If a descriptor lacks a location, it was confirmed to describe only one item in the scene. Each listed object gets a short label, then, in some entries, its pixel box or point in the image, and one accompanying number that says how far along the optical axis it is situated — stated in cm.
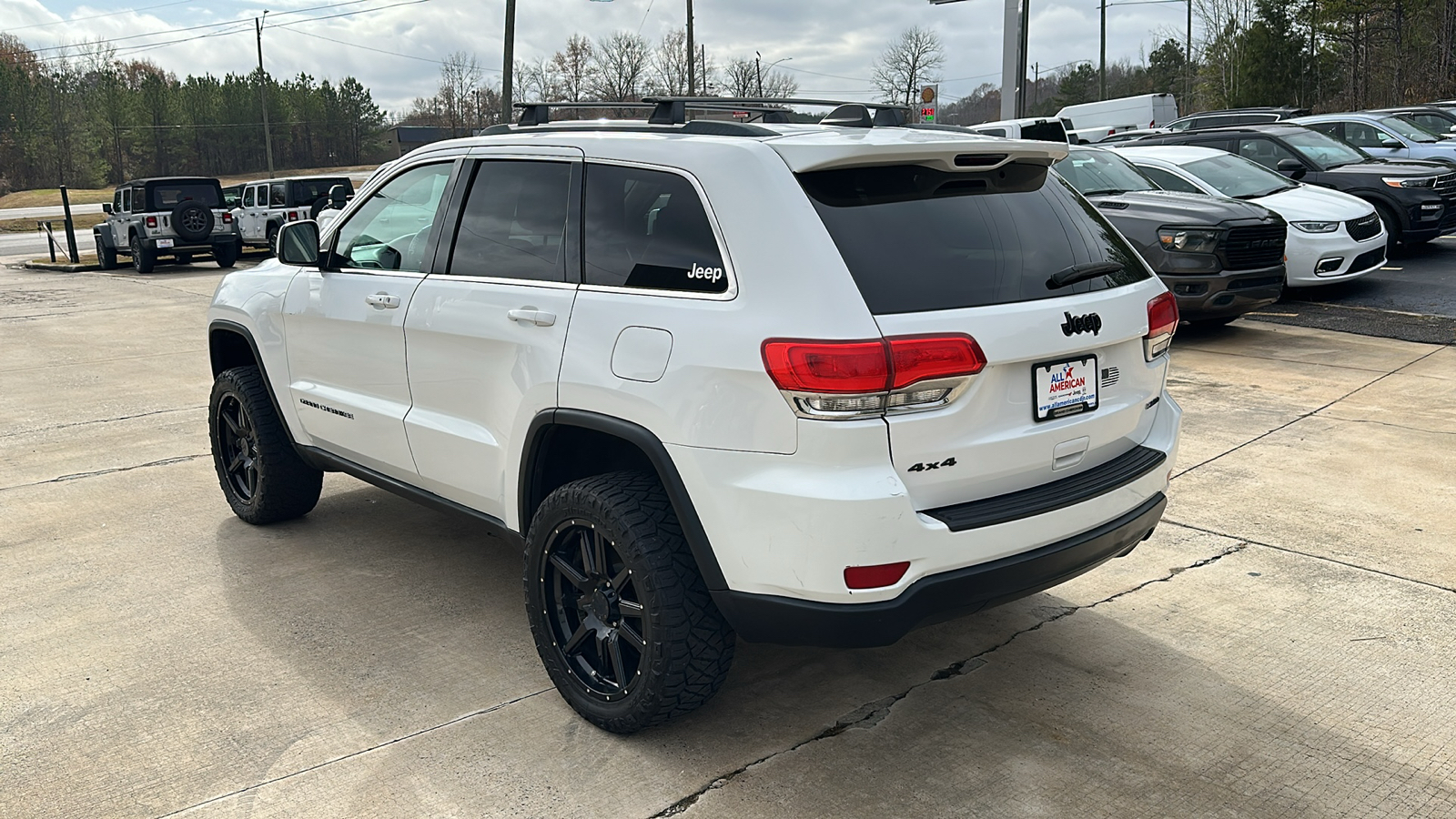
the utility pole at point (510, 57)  2781
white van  3397
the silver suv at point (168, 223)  2150
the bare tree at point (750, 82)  5959
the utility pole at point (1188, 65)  6021
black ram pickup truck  946
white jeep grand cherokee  280
